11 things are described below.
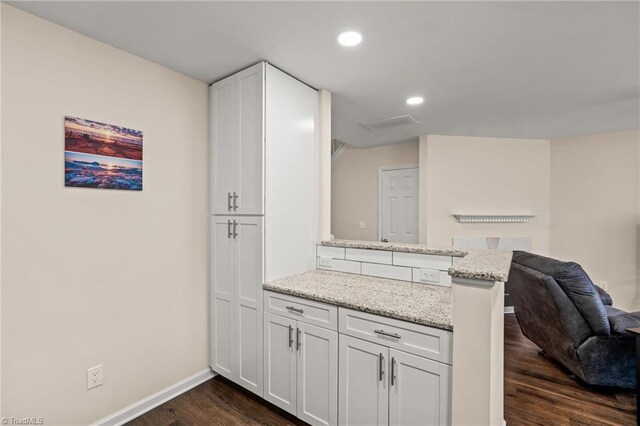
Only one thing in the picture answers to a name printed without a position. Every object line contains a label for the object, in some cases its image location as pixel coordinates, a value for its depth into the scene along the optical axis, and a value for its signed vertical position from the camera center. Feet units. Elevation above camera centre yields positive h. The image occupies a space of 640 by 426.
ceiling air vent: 11.37 +3.49
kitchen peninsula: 4.29 -2.16
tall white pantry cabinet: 7.12 +0.23
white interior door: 15.24 +0.32
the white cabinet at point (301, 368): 5.84 -3.32
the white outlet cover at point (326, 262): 8.44 -1.47
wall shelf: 14.26 -0.37
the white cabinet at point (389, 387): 4.70 -3.01
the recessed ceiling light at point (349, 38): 5.93 +3.49
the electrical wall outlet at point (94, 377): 6.04 -3.41
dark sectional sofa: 7.60 -3.04
